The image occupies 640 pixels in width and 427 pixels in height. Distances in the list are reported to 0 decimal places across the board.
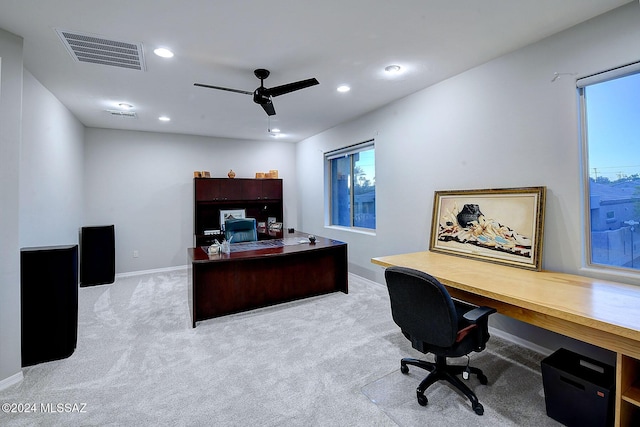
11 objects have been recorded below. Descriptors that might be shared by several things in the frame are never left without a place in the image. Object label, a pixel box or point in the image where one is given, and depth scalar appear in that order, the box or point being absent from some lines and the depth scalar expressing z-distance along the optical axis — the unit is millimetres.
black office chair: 1660
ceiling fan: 2633
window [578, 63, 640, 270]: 2047
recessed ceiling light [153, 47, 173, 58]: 2494
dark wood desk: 3236
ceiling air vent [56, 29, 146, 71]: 2315
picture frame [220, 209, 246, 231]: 5695
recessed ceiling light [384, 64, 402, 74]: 2889
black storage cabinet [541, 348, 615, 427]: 1561
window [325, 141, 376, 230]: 4758
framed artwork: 2400
